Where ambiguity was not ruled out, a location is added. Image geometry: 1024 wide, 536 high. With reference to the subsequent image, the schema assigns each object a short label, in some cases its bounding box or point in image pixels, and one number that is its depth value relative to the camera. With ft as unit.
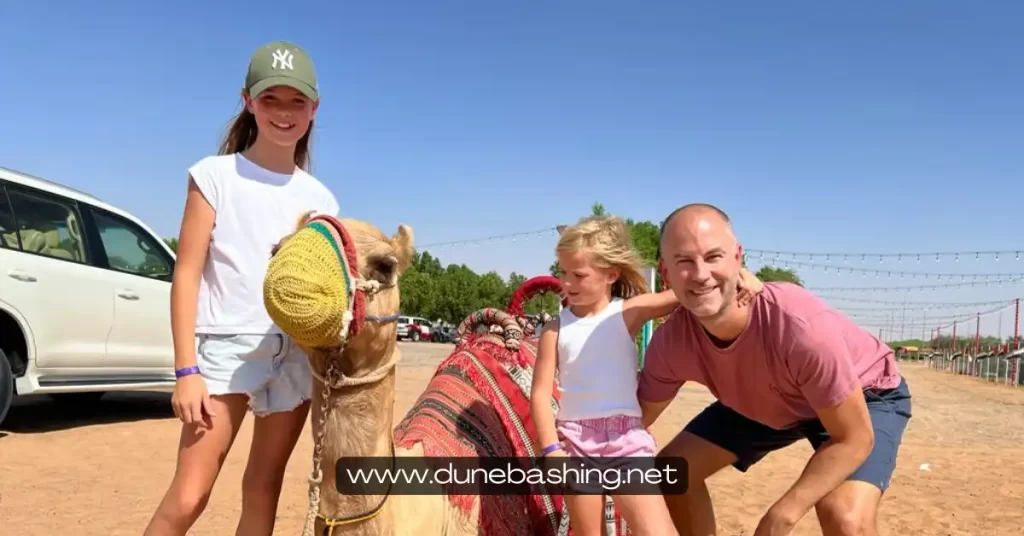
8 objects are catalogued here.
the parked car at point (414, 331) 149.79
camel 6.82
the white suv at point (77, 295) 21.54
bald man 8.60
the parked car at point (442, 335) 157.48
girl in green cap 8.11
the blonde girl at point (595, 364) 9.41
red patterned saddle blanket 9.44
